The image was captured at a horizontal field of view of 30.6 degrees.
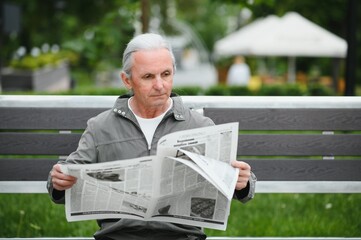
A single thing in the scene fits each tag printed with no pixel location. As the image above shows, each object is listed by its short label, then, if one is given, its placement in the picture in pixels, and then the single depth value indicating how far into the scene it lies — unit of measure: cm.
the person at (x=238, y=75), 1741
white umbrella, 1856
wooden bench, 329
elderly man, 262
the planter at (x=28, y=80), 1664
